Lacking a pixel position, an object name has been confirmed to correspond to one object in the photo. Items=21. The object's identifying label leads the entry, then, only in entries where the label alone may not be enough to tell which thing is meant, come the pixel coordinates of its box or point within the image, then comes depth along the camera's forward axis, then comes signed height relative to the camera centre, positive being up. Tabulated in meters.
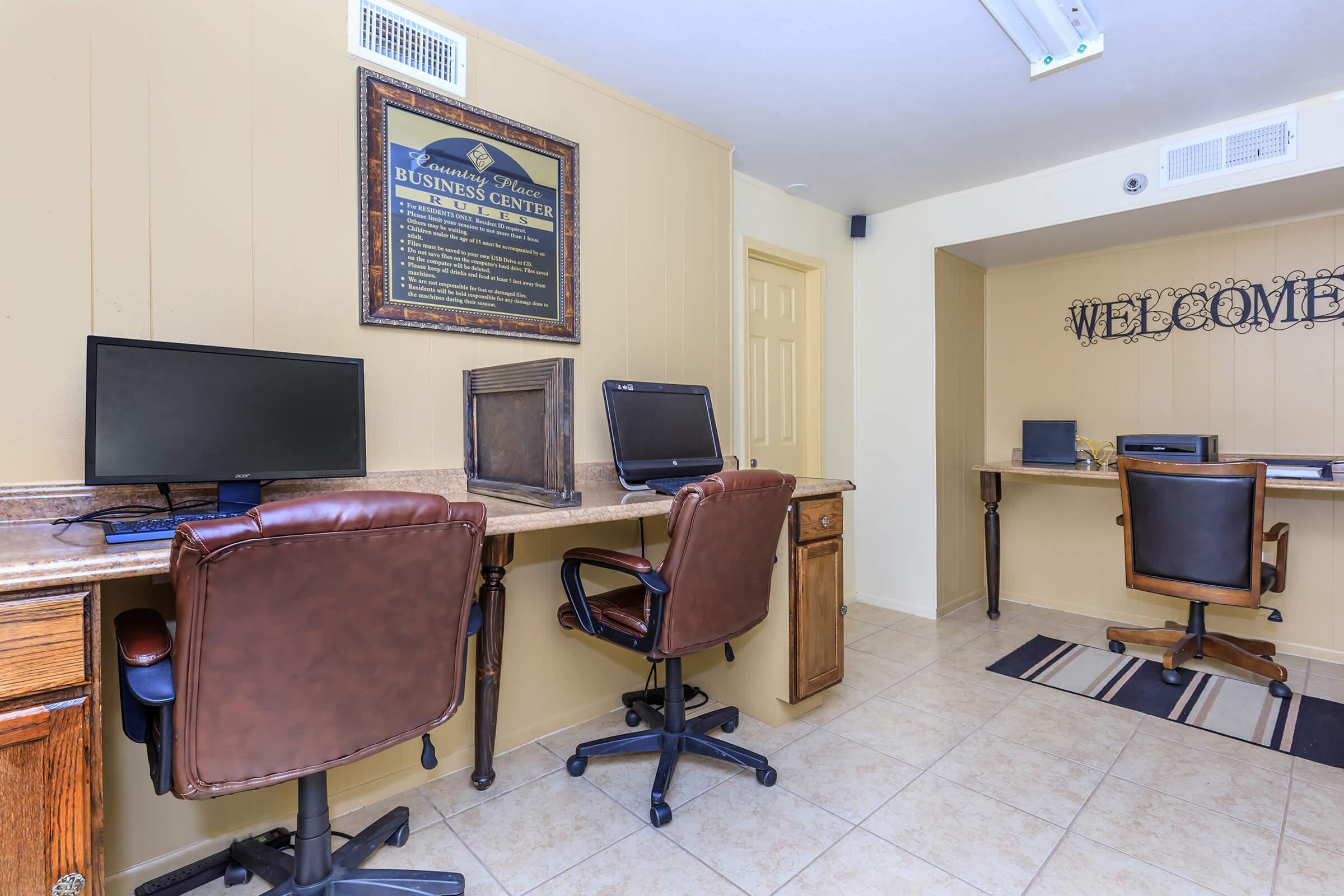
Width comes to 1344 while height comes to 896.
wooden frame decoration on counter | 1.84 +0.05
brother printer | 3.14 -0.03
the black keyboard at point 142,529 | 1.24 -0.16
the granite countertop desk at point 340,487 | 1.08 -0.18
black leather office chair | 2.71 -0.46
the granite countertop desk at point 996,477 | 3.35 -0.19
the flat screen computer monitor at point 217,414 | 1.42 +0.09
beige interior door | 3.56 +0.45
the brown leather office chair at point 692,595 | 1.79 -0.45
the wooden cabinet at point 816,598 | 2.43 -0.60
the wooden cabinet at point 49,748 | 1.04 -0.50
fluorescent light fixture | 2.07 +1.42
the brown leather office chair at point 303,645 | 1.07 -0.36
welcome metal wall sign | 3.20 +0.74
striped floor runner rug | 2.39 -1.10
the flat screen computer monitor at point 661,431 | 2.43 +0.07
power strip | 1.57 -1.08
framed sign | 2.00 +0.79
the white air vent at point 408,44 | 1.96 +1.30
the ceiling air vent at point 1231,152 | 2.76 +1.32
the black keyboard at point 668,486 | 2.14 -0.14
